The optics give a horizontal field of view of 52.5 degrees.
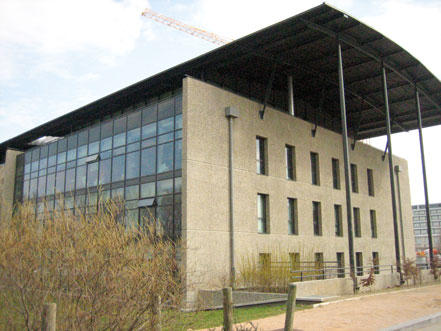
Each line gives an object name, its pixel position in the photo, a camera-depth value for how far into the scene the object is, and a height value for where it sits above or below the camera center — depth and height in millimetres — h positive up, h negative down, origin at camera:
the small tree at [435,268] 27922 -948
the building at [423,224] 159000 +10287
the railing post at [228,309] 8406 -1013
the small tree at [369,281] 20078 -1224
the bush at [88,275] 7360 -325
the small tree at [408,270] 24156 -923
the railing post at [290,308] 8453 -1007
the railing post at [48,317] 6023 -804
